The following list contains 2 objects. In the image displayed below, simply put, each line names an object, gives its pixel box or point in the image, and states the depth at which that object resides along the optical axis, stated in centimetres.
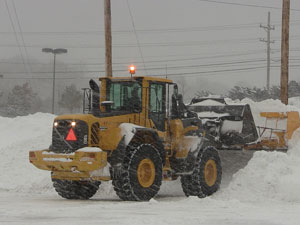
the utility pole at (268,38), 6906
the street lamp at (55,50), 9339
